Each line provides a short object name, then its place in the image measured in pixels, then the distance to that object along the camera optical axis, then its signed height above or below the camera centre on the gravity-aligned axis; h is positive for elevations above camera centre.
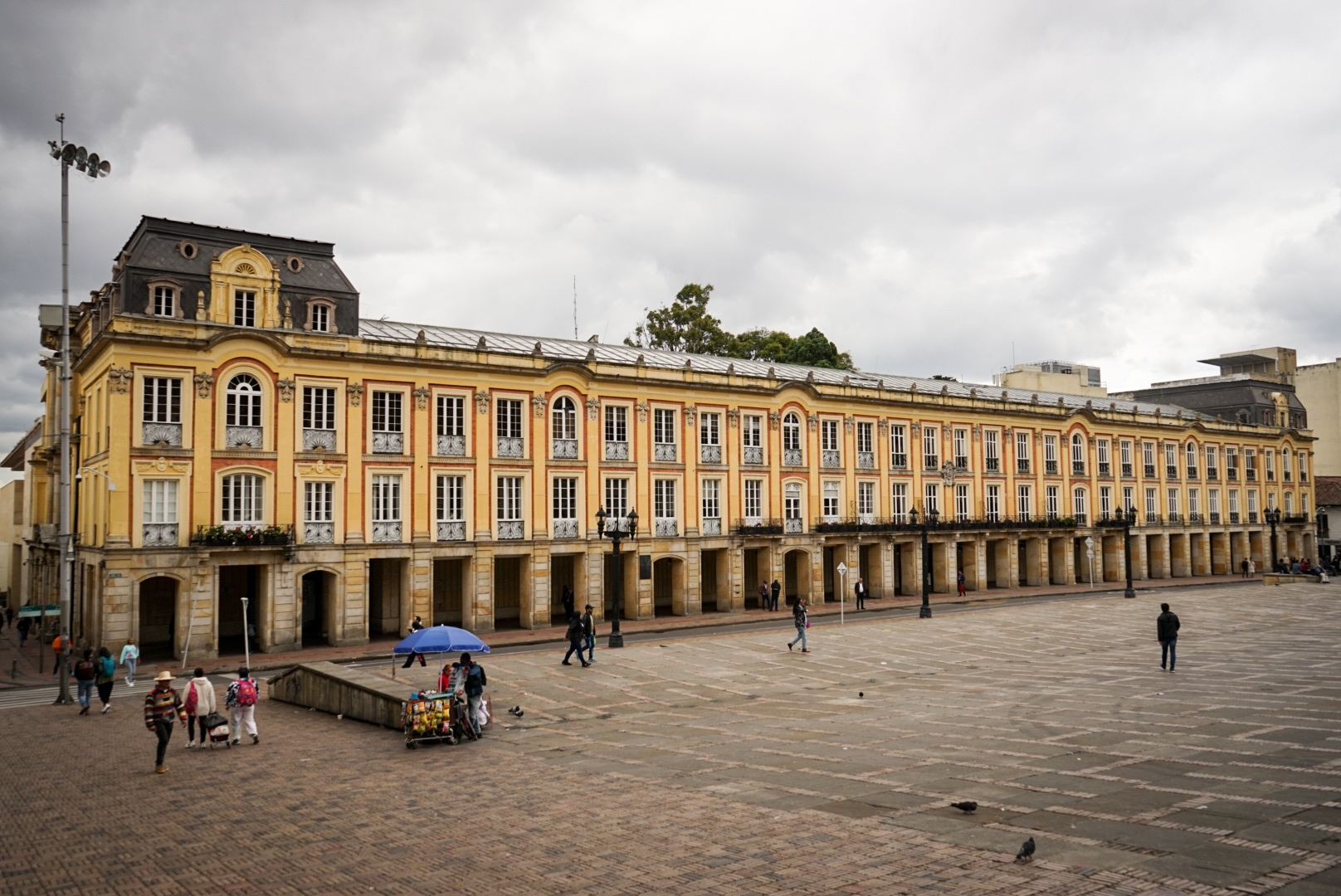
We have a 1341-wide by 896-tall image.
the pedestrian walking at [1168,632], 24.97 -3.00
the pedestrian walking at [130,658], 29.16 -3.75
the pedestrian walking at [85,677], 23.95 -3.53
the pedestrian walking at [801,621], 30.86 -3.15
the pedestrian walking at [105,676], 24.45 -3.59
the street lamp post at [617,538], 33.03 -0.46
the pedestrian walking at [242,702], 19.14 -3.37
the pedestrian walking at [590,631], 28.25 -3.06
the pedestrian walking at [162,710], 16.50 -3.09
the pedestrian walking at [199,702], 18.69 -3.29
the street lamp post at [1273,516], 71.16 -0.20
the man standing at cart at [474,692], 19.09 -3.25
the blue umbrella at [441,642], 21.06 -2.51
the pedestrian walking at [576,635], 27.64 -3.11
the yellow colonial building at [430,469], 35.34 +2.59
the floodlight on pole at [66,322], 27.34 +6.18
